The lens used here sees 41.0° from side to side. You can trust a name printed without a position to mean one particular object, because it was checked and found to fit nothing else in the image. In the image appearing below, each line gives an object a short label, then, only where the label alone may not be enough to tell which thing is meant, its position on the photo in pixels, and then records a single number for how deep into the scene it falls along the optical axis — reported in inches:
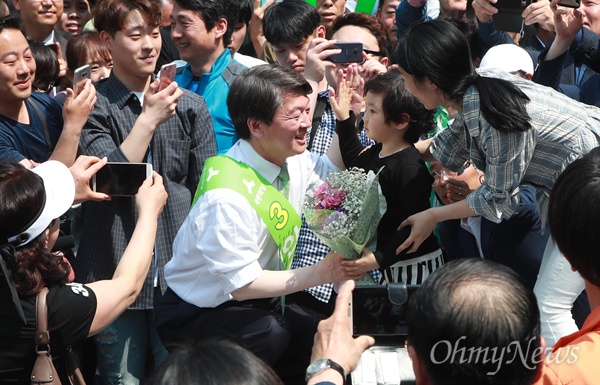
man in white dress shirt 140.2
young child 160.1
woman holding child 138.7
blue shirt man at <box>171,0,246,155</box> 194.9
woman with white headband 109.4
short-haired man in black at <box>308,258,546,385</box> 76.5
